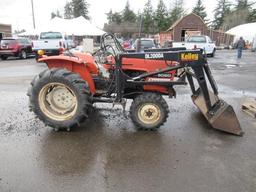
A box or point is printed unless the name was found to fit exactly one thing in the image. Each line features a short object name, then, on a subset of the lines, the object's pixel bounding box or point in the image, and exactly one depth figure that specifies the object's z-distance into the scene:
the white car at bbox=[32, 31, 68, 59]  12.17
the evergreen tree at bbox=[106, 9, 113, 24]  50.23
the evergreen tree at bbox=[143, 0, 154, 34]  35.76
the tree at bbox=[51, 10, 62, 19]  58.41
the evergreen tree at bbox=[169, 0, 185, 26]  37.90
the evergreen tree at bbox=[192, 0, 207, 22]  44.20
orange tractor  3.30
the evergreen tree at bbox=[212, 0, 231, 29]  47.07
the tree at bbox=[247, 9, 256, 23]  39.96
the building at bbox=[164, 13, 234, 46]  27.83
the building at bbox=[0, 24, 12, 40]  22.25
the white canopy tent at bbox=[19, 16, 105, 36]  18.88
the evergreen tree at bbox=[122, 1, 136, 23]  47.55
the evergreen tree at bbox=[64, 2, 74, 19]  50.42
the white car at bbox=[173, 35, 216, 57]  13.96
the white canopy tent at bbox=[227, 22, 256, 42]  28.66
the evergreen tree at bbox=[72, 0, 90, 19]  48.11
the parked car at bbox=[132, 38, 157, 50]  12.34
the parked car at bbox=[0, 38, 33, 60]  13.38
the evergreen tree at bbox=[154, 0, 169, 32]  36.14
